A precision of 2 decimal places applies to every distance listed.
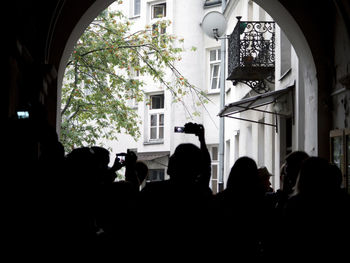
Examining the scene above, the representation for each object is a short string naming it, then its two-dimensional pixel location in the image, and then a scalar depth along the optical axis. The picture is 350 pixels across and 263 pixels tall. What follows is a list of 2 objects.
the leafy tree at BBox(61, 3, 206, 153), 17.30
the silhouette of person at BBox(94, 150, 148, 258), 4.16
